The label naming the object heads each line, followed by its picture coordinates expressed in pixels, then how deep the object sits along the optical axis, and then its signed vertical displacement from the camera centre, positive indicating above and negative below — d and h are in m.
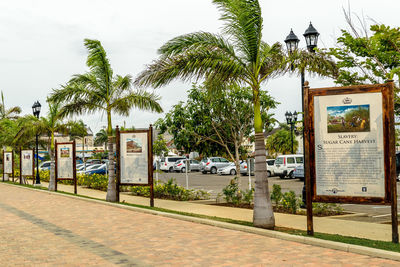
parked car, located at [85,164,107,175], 36.12 -1.57
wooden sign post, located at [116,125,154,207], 15.05 -0.26
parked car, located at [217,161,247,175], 39.28 -1.98
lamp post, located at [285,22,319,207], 12.76 +3.07
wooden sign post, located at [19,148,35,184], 27.57 -0.63
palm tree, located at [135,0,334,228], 9.77 +1.98
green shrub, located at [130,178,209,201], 17.05 -1.73
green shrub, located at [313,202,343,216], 12.36 -1.76
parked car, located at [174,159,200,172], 46.22 -1.77
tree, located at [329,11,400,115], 10.18 +2.06
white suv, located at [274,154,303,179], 32.47 -1.31
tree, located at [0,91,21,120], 40.09 +3.68
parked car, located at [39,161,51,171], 44.92 -1.45
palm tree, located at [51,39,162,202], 16.38 +2.11
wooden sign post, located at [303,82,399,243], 7.95 -0.03
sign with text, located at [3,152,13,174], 32.22 -0.70
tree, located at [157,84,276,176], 16.98 +1.14
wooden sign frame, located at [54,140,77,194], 20.19 -0.55
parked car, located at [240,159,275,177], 35.10 -1.70
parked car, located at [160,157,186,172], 48.06 -1.58
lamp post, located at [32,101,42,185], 24.55 +2.40
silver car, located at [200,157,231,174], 42.44 -1.57
